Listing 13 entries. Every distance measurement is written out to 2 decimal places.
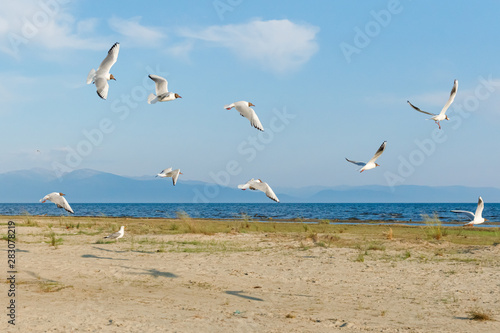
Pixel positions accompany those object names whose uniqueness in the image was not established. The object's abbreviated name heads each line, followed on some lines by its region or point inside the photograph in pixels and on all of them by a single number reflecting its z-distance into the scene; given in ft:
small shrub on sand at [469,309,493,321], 27.48
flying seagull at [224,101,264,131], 45.37
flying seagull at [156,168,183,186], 49.68
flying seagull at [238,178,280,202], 45.88
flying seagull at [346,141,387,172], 43.98
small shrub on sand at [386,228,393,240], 68.90
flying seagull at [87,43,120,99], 44.78
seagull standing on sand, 59.70
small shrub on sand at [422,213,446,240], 69.72
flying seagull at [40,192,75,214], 44.67
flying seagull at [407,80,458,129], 46.24
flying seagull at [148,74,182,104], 47.93
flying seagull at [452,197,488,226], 50.98
